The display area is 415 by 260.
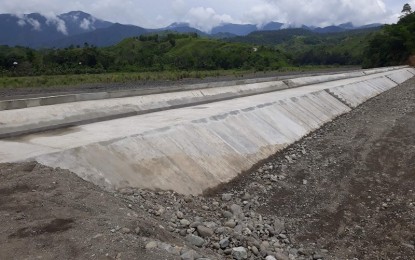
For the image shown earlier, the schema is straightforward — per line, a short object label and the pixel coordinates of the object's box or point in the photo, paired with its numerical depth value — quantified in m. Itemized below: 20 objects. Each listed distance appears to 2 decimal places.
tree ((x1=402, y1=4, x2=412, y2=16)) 84.19
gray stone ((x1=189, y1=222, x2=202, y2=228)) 7.36
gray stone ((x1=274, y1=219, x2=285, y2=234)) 8.20
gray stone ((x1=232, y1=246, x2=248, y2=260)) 6.58
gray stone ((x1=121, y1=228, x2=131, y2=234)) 5.92
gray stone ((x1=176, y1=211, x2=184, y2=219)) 7.69
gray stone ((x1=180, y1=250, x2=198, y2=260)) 5.57
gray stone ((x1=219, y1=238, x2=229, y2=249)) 6.86
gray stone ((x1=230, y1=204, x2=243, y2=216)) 8.62
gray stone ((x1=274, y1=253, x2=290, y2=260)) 6.86
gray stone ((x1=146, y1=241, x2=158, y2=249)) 5.59
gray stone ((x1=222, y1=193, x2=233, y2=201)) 9.45
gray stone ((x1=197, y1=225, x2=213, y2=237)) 7.16
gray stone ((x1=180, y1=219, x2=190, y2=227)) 7.38
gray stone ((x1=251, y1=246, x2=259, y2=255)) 6.85
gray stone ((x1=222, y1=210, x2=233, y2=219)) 8.45
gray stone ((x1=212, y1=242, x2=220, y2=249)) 6.82
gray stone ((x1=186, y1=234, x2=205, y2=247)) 6.78
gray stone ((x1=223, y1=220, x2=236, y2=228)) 7.86
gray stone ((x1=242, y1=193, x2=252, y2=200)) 9.66
